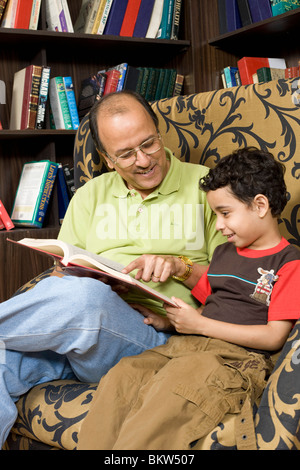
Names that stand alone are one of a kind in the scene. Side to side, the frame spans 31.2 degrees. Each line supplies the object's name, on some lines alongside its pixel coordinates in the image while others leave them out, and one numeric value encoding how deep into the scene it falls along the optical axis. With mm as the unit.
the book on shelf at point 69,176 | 2531
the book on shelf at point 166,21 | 2549
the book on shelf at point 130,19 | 2512
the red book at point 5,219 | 2416
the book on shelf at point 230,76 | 2473
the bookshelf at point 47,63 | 2352
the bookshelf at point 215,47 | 2471
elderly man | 1146
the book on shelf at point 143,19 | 2527
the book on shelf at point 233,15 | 2432
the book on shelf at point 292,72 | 2213
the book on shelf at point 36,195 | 2445
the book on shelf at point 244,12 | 2381
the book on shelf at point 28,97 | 2410
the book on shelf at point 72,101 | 2514
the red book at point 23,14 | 2340
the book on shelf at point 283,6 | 2238
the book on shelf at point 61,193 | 2533
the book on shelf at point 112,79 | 2486
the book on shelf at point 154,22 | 2574
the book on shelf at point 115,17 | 2479
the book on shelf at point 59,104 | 2490
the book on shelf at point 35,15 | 2385
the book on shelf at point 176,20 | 2576
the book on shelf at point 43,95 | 2436
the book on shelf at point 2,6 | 2338
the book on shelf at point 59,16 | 2438
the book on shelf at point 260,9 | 2314
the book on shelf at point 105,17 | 2471
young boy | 931
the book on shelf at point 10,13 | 2350
